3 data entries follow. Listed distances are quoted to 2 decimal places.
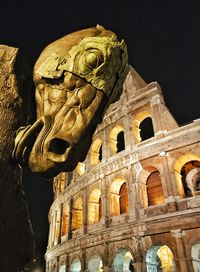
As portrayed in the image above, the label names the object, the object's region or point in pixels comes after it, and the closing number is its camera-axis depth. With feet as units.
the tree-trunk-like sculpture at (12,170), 11.62
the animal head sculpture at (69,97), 12.29
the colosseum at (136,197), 111.17
